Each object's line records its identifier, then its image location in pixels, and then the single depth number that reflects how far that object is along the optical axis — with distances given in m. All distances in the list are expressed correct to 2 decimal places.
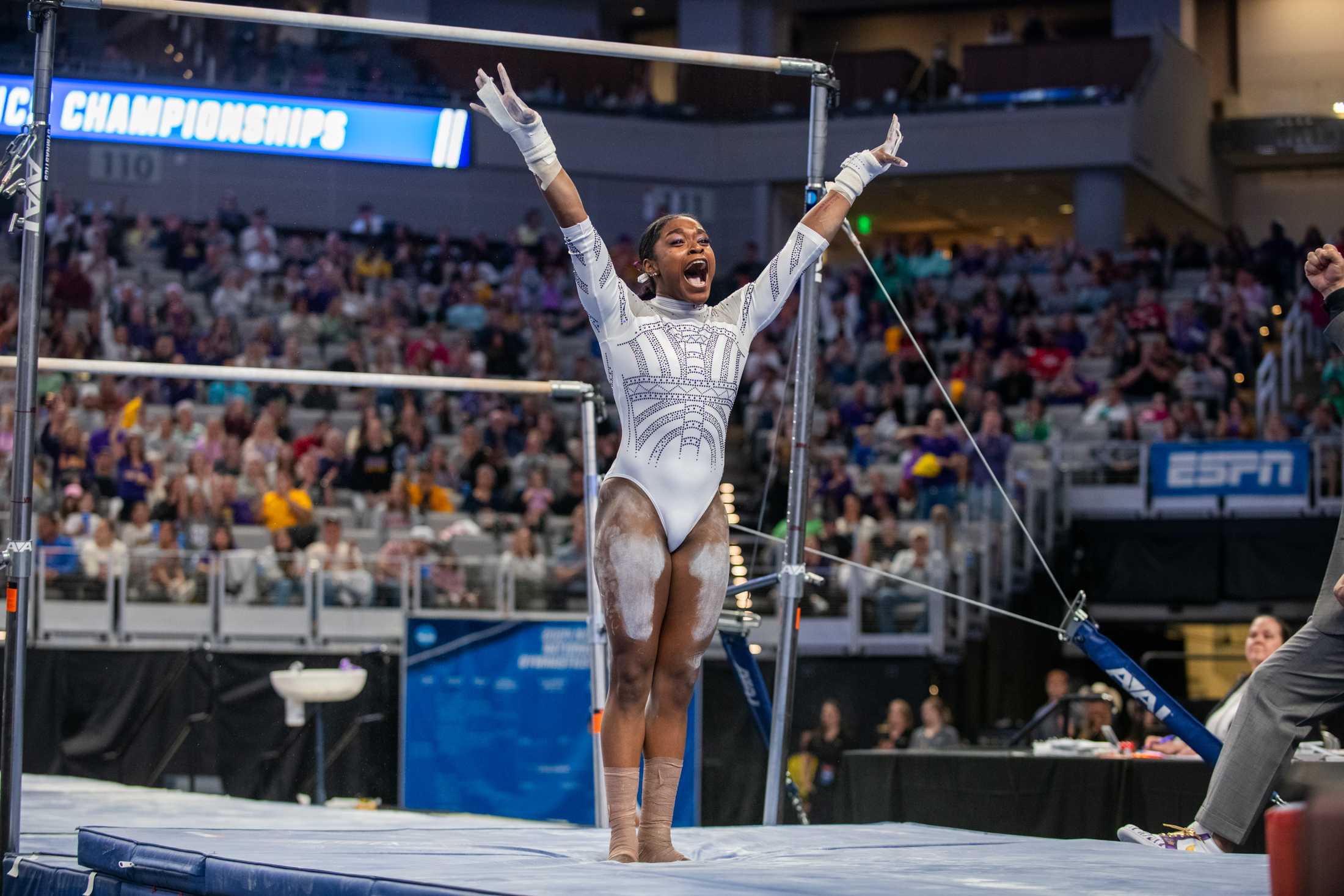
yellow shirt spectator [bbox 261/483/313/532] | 12.55
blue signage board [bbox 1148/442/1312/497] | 12.63
